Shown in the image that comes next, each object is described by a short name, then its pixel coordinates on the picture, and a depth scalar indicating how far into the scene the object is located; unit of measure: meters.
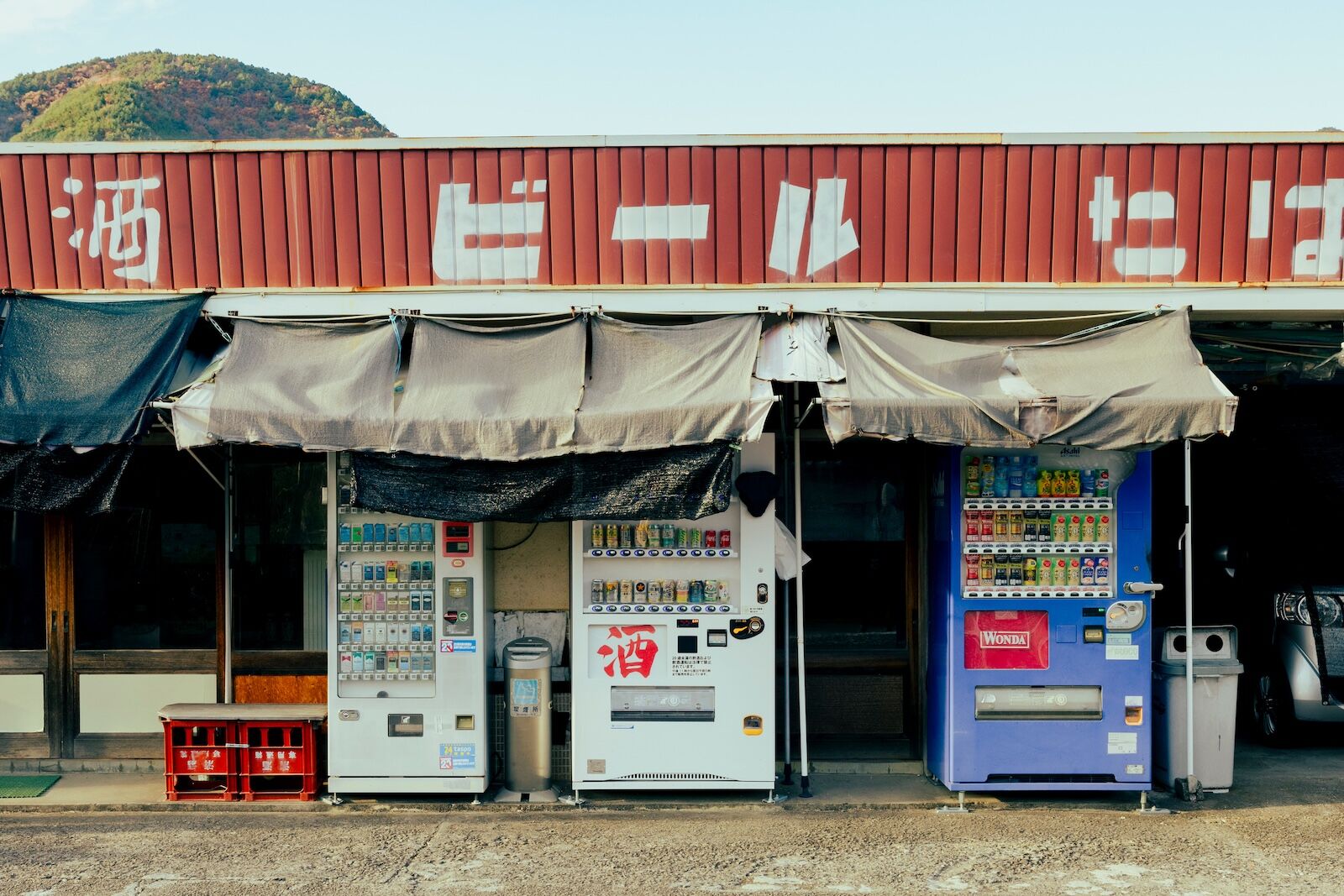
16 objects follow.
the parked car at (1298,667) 8.60
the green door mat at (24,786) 7.71
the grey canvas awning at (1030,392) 6.52
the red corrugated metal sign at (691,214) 7.67
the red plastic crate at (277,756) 7.41
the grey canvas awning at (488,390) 6.67
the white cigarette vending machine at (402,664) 7.29
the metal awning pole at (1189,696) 7.27
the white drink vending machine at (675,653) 7.24
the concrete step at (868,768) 8.16
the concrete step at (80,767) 8.26
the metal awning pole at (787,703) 7.68
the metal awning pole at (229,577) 8.19
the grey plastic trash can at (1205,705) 7.48
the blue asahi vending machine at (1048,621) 7.23
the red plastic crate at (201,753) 7.43
